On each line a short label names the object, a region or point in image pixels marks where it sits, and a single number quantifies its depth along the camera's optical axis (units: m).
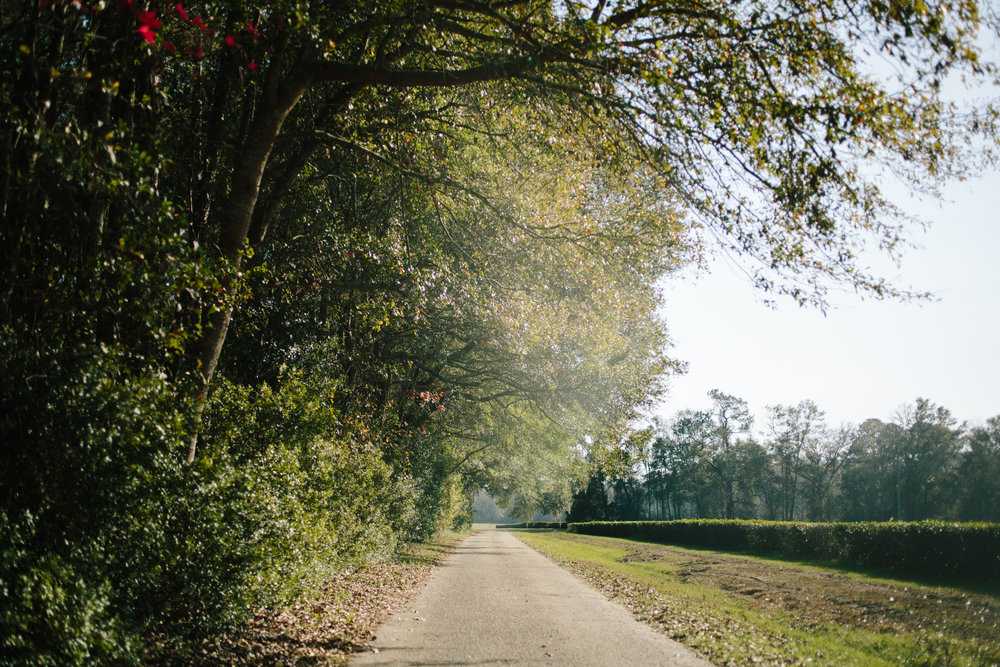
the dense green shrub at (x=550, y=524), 82.44
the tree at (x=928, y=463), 68.56
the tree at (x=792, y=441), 78.31
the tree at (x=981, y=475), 64.62
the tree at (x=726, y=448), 85.12
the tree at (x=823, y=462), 77.38
